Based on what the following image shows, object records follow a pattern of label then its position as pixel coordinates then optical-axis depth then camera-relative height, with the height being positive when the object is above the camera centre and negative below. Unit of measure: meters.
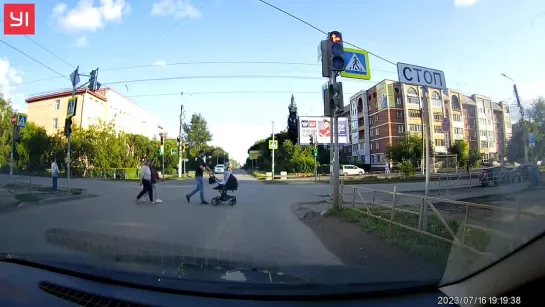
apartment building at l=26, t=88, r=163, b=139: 19.33 +6.34
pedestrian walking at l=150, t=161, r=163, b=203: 12.79 -0.29
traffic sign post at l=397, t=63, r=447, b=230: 6.05 +1.52
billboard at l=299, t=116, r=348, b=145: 39.47 +4.59
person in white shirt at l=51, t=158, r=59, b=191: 16.22 -0.04
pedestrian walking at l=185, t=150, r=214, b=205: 12.33 -0.16
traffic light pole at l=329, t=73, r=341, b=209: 9.89 +0.18
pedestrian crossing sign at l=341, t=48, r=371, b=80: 9.98 +2.96
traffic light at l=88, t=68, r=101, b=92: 15.08 +4.04
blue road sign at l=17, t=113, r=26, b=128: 14.88 +2.34
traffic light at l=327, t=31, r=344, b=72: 9.44 +3.20
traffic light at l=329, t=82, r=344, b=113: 9.67 +1.95
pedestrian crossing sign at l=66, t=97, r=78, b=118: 15.24 +2.90
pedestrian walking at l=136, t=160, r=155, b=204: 12.24 -0.39
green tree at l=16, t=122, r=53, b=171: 18.09 +1.34
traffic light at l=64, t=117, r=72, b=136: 15.15 +2.03
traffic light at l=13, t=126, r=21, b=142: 14.22 +1.66
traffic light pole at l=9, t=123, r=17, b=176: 17.09 +0.63
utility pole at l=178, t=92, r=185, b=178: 39.53 +3.67
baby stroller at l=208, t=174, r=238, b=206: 11.95 -0.69
